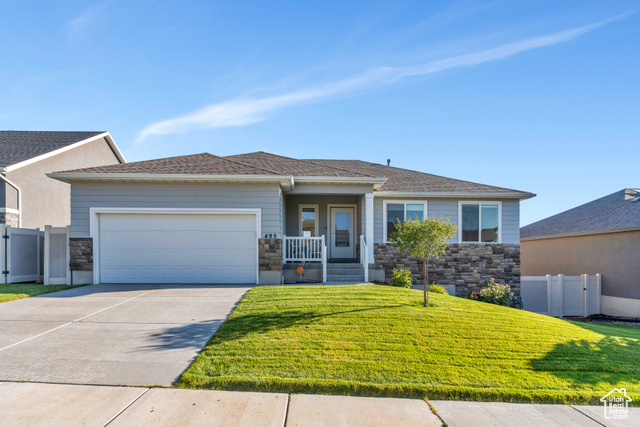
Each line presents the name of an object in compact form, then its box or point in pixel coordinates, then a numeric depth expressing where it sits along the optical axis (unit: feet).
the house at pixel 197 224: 33.17
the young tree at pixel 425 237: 23.67
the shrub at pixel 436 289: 33.46
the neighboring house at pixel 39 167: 40.45
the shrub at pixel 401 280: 33.21
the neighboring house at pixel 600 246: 41.91
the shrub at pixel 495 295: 35.88
